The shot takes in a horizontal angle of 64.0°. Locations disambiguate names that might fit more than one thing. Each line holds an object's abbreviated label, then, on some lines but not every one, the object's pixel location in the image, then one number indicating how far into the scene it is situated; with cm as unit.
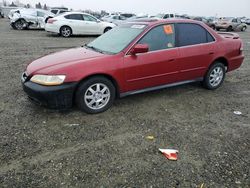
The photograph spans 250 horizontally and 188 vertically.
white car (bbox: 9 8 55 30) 1491
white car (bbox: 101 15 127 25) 1945
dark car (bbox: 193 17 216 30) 2344
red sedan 324
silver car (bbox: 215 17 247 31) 2300
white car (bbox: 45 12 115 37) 1192
